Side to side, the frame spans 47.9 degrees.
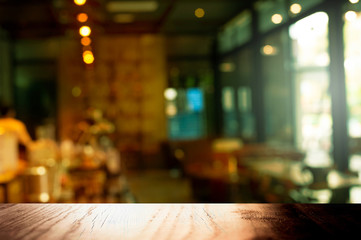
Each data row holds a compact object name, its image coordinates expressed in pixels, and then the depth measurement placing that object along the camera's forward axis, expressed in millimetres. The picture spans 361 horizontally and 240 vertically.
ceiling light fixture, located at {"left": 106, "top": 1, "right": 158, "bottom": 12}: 9180
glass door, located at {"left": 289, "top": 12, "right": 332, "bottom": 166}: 6020
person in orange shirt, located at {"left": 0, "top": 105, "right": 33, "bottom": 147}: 3739
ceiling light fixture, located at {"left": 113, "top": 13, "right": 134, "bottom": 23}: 10219
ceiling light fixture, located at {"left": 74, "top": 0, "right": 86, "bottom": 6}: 3848
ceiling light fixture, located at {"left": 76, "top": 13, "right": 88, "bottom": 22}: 4055
